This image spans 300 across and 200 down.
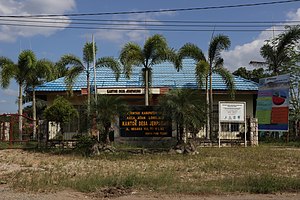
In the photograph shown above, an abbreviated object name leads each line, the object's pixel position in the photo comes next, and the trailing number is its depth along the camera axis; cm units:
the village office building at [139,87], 2811
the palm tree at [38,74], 2804
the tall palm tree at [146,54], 2369
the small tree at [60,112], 2173
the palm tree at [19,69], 2666
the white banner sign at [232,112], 2317
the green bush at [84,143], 1954
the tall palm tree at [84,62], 2388
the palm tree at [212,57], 2481
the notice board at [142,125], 2175
